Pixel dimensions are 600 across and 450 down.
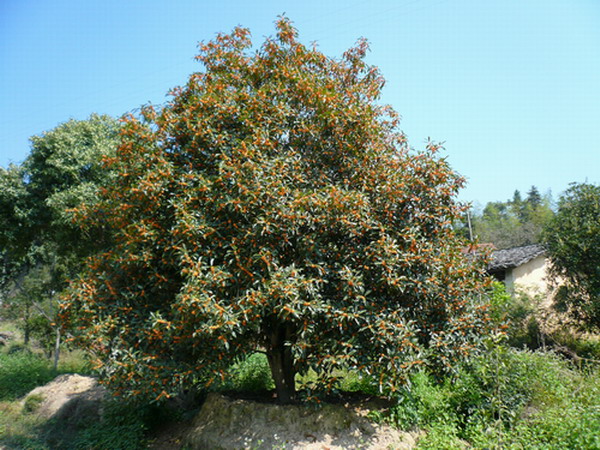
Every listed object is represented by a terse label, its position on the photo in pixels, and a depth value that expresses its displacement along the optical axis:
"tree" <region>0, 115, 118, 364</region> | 9.48
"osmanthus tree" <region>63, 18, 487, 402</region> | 4.61
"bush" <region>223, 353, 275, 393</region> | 7.27
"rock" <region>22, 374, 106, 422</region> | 6.84
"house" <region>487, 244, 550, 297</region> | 14.45
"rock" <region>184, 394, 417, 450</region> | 5.07
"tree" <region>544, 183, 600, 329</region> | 9.57
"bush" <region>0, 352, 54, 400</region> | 9.16
